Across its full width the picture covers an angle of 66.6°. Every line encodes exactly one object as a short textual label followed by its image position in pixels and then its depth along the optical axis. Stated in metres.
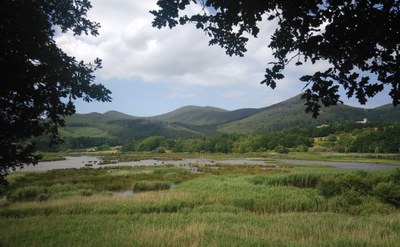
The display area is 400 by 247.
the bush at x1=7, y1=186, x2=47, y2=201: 29.92
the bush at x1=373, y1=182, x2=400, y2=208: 24.25
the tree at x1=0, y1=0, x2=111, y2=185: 7.12
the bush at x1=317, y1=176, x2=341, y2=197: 26.14
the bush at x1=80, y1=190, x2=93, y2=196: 30.30
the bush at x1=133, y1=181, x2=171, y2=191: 36.66
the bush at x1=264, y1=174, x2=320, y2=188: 34.53
